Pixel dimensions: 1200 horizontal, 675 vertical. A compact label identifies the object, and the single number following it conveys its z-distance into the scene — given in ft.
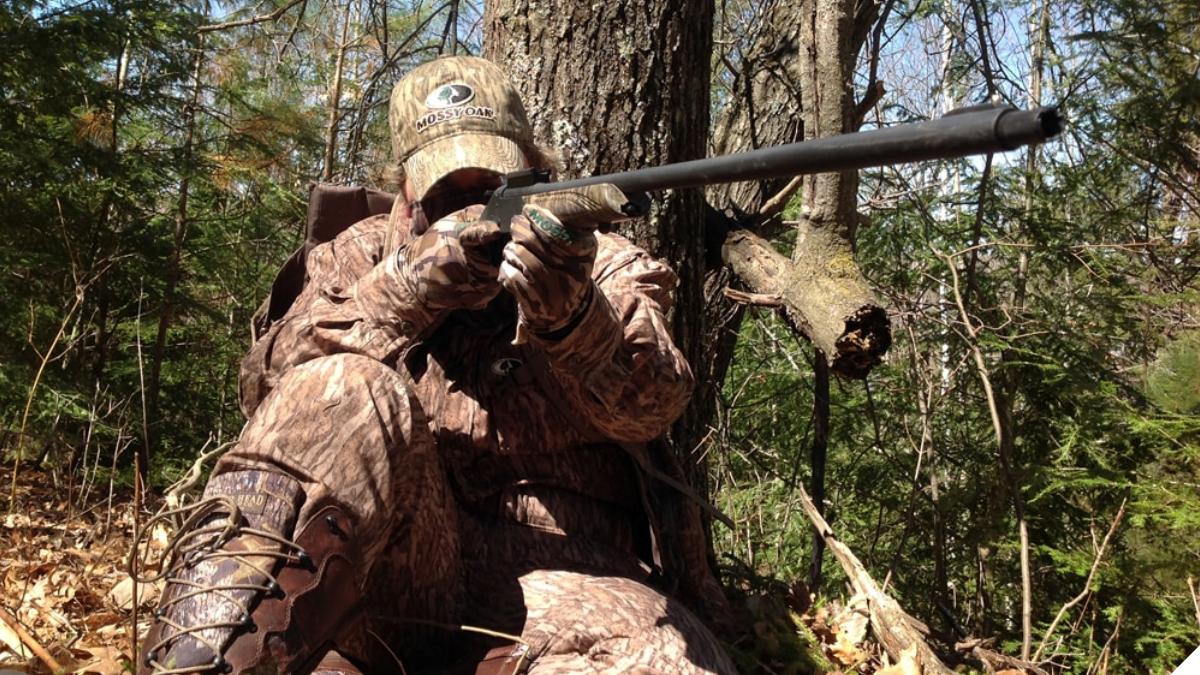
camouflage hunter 6.25
